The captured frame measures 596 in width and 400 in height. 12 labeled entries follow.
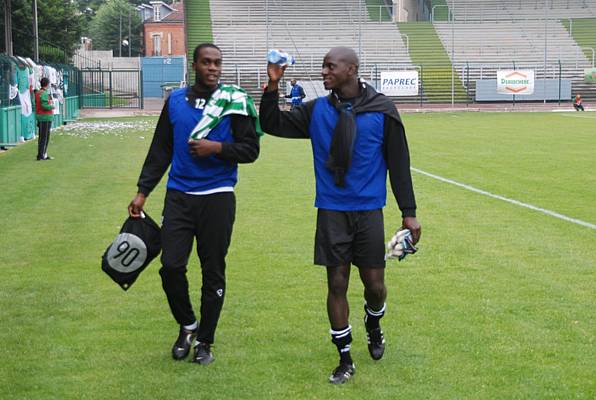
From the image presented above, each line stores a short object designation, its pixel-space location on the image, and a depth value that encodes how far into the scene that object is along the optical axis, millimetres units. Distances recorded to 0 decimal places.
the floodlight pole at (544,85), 58903
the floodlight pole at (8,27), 38125
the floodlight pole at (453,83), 58497
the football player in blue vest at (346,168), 6336
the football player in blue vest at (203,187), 6668
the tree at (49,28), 62375
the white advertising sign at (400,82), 58875
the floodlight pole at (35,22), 43212
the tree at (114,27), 139000
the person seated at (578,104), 52344
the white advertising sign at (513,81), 59062
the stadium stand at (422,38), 62969
